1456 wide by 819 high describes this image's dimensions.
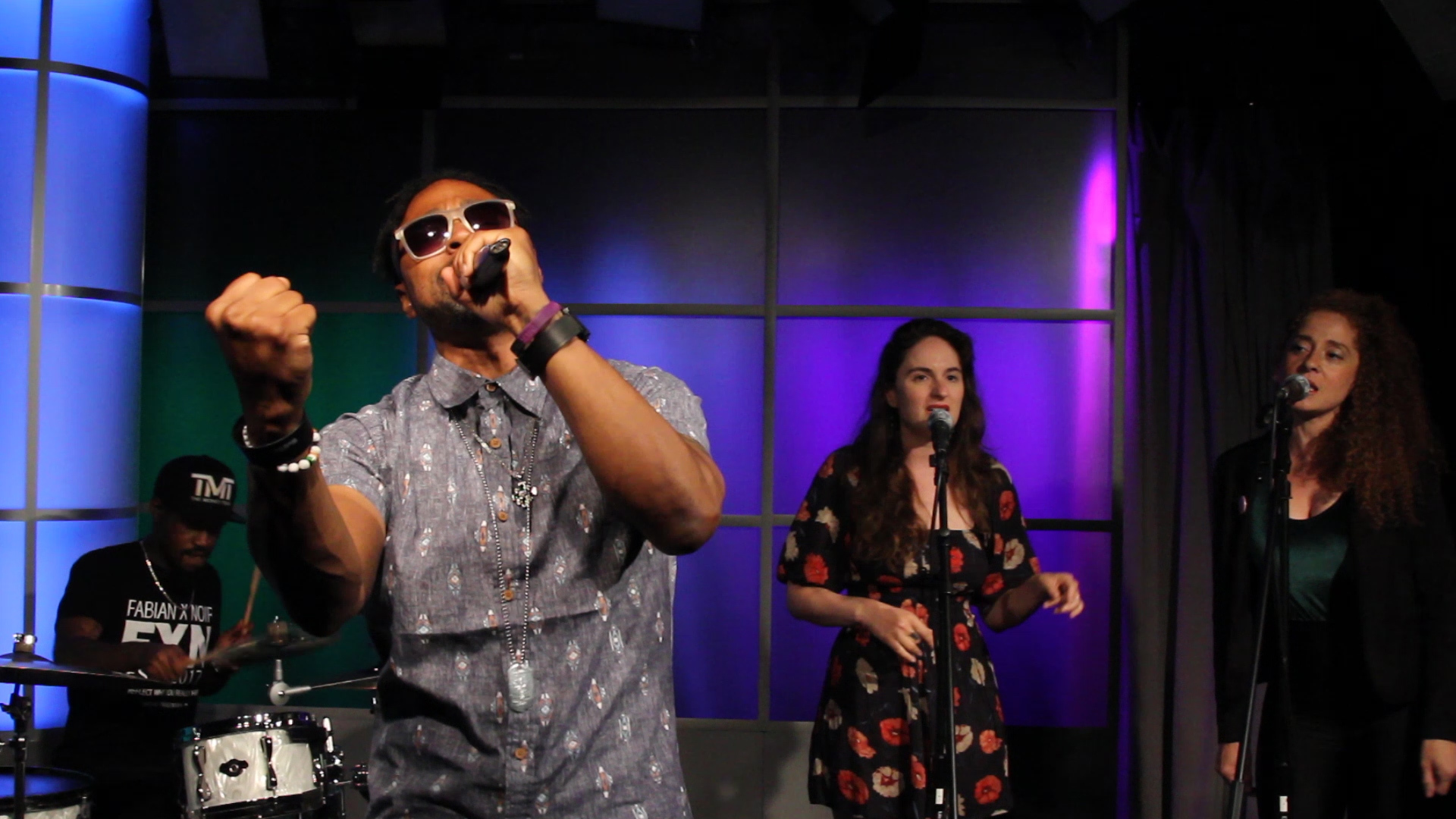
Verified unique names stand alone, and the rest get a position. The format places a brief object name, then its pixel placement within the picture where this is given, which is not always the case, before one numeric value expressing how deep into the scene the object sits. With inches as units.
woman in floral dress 120.2
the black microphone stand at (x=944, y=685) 109.3
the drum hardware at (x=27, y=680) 112.8
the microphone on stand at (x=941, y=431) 113.9
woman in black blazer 115.6
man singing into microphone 48.9
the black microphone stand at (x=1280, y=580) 107.6
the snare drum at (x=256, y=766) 140.1
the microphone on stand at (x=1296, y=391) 110.0
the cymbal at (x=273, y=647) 137.7
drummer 146.9
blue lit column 176.1
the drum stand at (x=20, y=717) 117.3
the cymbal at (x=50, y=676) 112.4
